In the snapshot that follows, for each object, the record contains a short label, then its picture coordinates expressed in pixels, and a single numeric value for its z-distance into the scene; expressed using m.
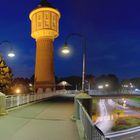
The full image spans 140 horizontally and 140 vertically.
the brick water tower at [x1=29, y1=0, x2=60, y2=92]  30.34
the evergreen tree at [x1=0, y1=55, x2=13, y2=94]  23.53
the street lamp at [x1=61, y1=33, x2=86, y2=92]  9.74
